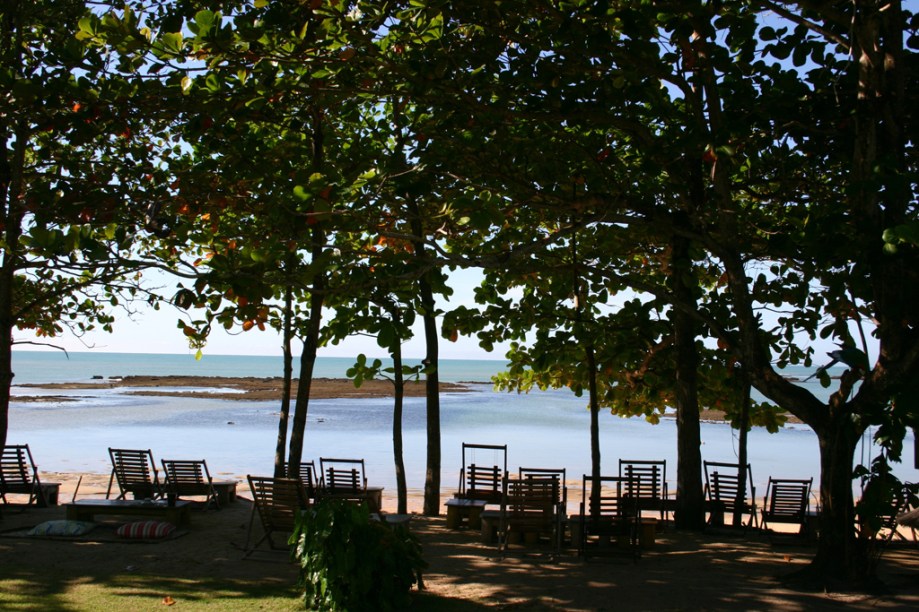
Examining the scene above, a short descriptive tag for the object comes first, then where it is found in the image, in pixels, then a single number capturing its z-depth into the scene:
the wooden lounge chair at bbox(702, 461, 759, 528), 11.63
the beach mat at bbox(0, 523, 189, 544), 9.48
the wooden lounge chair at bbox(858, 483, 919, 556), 6.59
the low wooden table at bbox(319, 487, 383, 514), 11.11
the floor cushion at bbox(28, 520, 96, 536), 9.58
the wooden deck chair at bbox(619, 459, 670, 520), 11.64
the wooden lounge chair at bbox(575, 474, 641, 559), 9.04
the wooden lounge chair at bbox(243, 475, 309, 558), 8.77
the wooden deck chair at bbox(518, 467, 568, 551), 9.23
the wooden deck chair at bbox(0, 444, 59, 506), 11.69
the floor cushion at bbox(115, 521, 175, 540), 9.56
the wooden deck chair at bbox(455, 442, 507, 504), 12.10
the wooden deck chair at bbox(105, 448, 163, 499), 11.95
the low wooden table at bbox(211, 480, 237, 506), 12.55
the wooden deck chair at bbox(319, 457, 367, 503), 11.41
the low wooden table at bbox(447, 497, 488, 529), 11.20
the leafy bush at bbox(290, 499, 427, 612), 6.21
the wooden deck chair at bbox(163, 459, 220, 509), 12.10
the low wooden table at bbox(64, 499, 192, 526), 10.30
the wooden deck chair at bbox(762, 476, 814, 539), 10.66
